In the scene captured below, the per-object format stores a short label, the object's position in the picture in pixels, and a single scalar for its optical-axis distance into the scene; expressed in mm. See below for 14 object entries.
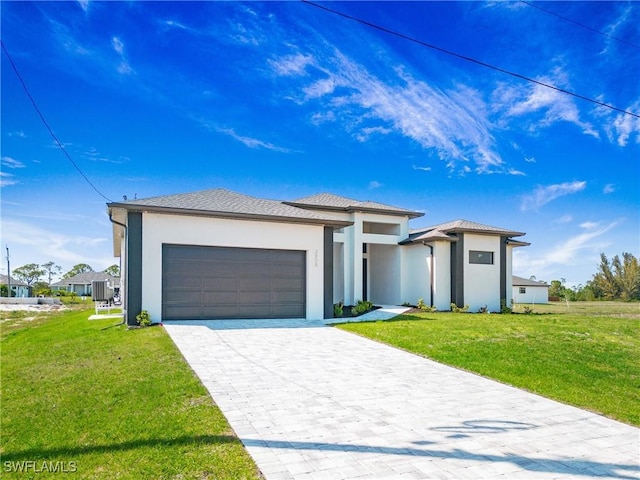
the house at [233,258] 13281
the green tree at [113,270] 70488
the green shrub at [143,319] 12875
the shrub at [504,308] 22562
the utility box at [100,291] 18766
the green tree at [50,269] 72688
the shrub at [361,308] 18497
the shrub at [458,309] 20969
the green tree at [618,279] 51156
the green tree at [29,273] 68250
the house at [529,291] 45156
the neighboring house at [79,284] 63844
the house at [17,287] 57812
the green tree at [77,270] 73500
